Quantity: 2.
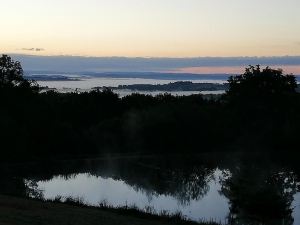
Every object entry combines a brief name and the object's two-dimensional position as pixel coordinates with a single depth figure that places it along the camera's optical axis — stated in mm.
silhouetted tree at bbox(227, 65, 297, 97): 63188
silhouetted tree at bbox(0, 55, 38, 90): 50728
